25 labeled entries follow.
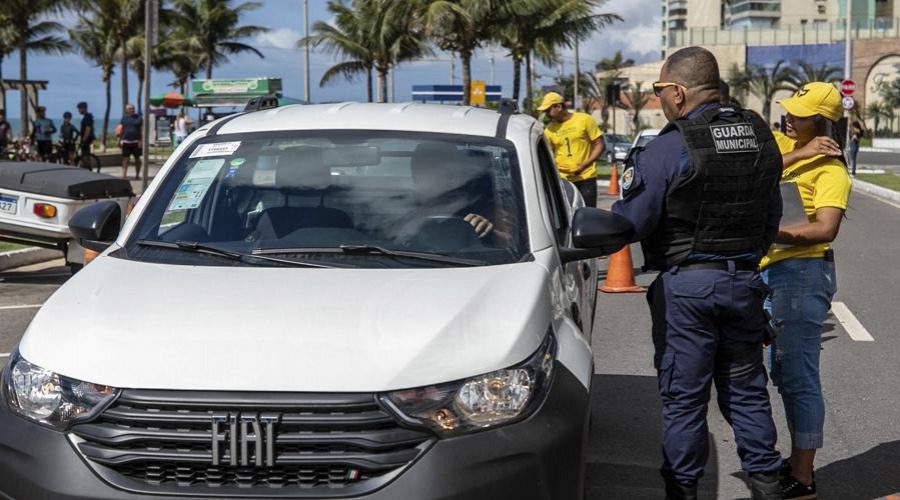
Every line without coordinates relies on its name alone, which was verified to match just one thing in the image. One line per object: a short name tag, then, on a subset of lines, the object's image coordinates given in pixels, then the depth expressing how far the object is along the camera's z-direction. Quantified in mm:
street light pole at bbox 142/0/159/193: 13405
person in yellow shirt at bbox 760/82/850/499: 4797
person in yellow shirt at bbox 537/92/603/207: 10734
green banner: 53719
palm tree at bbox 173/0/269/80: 65562
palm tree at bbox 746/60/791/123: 88188
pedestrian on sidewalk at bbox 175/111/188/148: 35750
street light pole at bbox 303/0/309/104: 57534
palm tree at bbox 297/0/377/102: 54734
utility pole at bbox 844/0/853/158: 38847
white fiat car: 3225
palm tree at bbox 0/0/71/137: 47188
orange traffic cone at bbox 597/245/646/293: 11289
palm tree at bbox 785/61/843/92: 85500
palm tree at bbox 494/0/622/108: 32500
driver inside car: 4445
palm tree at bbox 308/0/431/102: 45094
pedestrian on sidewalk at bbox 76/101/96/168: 26125
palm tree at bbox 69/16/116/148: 62562
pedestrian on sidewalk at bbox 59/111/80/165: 28406
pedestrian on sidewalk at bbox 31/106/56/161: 26312
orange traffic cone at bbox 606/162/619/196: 26219
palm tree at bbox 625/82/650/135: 95969
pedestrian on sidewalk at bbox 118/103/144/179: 25328
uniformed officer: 4203
